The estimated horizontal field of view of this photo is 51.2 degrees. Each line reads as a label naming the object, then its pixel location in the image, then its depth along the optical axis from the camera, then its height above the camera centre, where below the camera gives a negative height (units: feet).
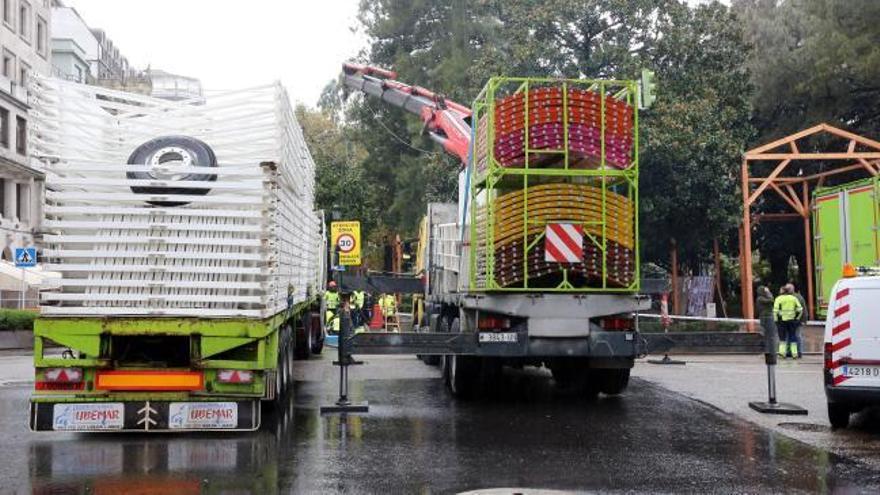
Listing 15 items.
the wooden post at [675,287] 95.09 +2.03
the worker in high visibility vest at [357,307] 83.87 -0.04
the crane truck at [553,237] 34.22 +2.64
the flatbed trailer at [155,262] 27.94 +1.37
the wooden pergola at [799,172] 72.49 +11.78
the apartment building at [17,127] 142.00 +28.37
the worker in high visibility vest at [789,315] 61.82 -0.57
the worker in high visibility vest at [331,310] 73.31 -0.28
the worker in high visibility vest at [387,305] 86.63 +0.15
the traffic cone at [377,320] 86.84 -1.29
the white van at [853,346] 30.53 -1.31
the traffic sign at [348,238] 77.61 +5.81
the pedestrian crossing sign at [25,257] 79.05 +4.26
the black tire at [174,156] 28.91 +4.80
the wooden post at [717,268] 99.66 +4.19
